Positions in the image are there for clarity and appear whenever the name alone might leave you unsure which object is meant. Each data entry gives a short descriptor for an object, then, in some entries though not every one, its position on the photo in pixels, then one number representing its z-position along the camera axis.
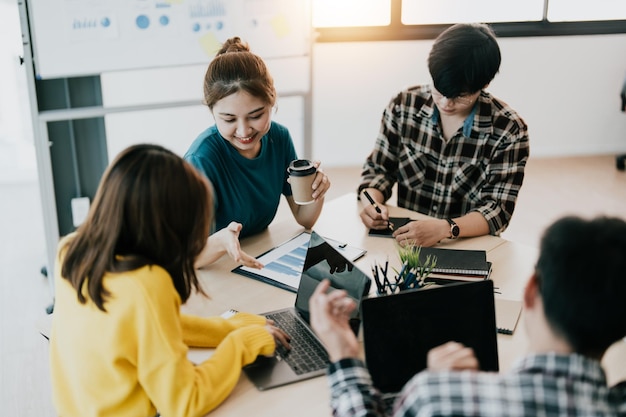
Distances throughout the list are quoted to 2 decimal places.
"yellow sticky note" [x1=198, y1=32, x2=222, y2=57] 3.09
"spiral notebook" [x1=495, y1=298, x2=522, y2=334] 1.52
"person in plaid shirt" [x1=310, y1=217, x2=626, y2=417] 0.88
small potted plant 1.57
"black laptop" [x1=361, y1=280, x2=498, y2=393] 1.28
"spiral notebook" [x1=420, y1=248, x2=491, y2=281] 1.74
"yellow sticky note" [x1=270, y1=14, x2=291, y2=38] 3.27
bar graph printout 1.73
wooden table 1.28
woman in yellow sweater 1.19
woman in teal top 1.85
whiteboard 2.79
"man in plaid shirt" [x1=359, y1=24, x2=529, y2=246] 1.93
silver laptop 1.36
